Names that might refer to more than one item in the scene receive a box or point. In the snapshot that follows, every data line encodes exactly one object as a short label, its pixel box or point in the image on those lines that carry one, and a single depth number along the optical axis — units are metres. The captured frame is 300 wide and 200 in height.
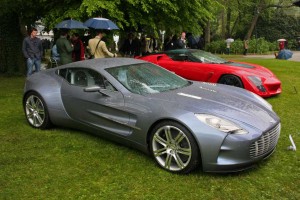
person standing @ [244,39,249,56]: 30.23
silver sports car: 3.89
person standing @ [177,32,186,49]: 14.64
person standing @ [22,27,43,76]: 10.10
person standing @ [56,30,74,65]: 9.16
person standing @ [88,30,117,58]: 8.70
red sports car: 8.05
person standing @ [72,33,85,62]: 10.67
